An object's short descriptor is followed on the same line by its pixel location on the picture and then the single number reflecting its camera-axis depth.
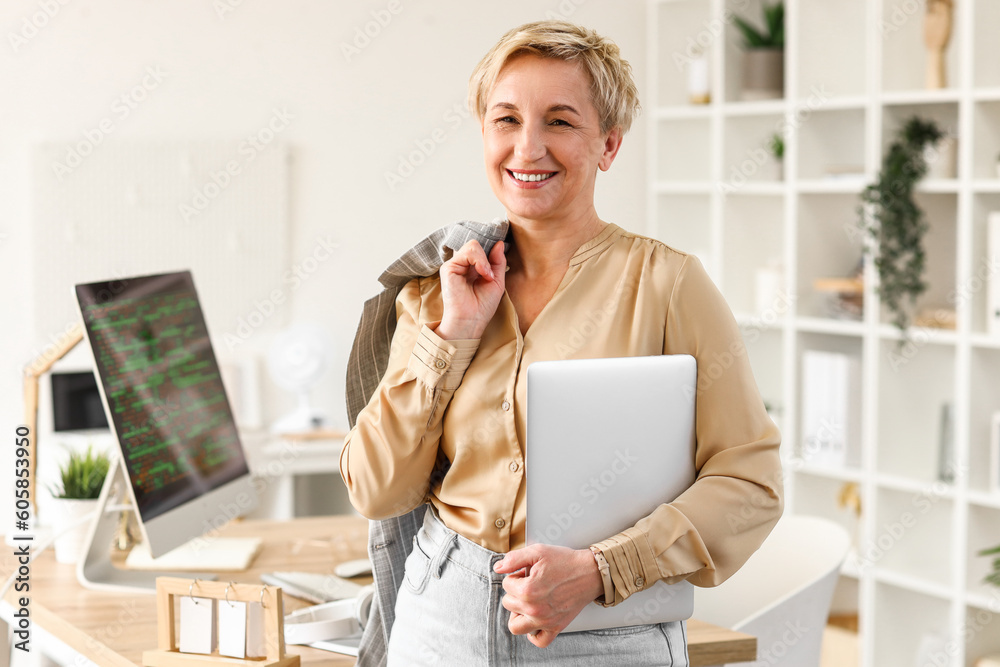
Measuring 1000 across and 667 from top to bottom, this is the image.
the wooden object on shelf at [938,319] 3.29
